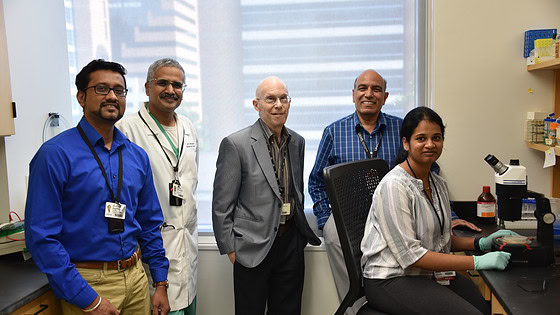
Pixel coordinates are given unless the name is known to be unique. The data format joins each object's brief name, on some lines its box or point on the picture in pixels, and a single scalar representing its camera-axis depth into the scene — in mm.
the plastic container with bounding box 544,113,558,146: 2389
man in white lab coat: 2283
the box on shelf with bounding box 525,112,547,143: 2600
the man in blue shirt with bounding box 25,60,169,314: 1675
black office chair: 1881
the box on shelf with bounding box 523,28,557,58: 2590
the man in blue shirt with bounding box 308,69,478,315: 2609
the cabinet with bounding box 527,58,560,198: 2541
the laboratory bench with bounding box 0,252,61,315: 1714
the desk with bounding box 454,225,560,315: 1385
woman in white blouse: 1754
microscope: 1777
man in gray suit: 2361
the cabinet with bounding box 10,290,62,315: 1771
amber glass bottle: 2527
